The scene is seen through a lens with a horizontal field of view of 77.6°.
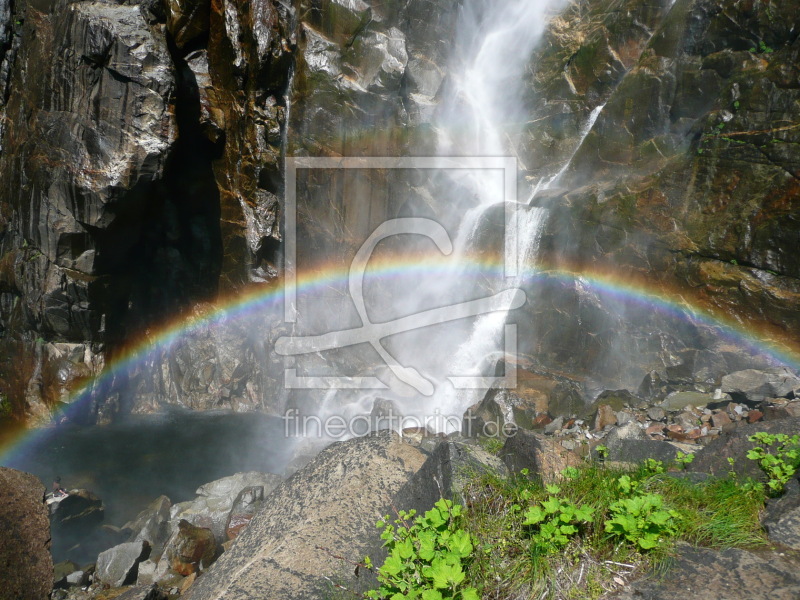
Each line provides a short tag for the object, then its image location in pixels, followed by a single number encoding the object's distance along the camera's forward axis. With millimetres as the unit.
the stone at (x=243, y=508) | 7555
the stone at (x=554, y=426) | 8219
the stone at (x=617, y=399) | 8344
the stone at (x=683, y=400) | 7871
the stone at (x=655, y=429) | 7127
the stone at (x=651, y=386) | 9039
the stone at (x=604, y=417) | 7922
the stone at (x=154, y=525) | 7992
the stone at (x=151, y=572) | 6727
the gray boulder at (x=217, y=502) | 8109
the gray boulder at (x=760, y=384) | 7285
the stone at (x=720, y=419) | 6748
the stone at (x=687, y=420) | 7105
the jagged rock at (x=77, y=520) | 8513
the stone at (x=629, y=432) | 7039
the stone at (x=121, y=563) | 6793
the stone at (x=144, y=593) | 4938
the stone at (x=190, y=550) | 6781
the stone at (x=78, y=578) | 6758
